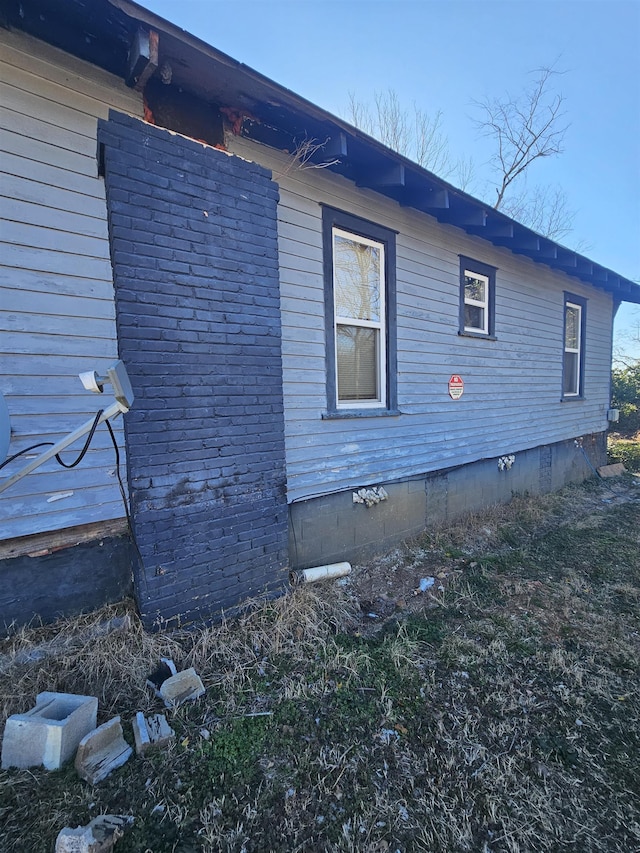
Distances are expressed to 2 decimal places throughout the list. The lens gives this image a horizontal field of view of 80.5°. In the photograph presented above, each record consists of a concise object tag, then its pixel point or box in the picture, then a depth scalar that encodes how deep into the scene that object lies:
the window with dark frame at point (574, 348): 8.19
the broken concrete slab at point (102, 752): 1.71
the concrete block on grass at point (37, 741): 1.74
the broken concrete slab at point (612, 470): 9.11
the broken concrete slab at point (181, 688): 2.13
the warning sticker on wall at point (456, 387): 5.18
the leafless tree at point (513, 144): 9.50
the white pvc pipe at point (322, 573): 3.44
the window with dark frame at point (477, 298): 5.38
